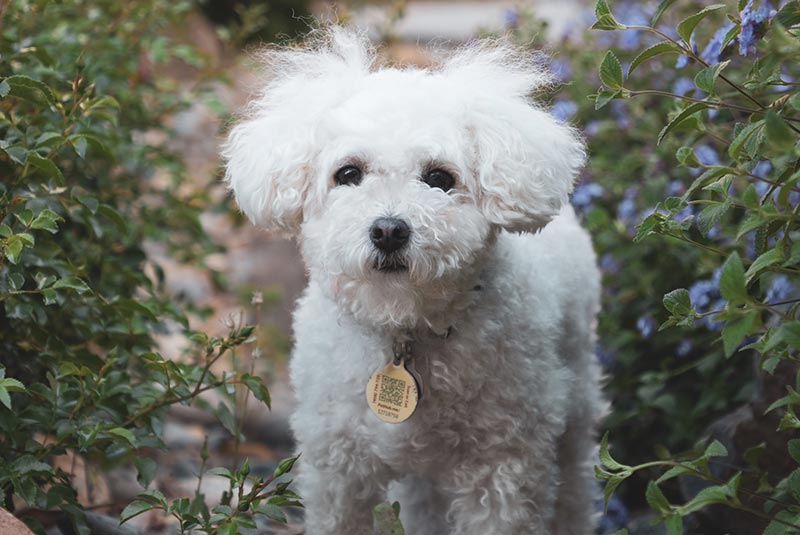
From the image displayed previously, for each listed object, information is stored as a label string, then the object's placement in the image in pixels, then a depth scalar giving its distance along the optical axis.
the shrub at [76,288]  2.41
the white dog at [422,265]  2.38
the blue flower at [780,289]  2.98
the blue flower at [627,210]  3.87
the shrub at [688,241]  1.97
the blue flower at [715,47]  2.49
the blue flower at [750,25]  2.13
